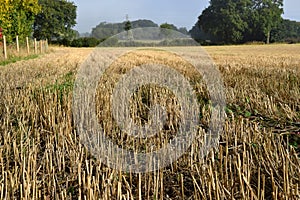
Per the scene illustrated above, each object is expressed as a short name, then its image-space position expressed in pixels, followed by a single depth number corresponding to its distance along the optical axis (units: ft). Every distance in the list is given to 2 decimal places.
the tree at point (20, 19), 76.28
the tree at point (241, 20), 212.02
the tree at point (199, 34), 234.33
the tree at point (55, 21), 208.85
